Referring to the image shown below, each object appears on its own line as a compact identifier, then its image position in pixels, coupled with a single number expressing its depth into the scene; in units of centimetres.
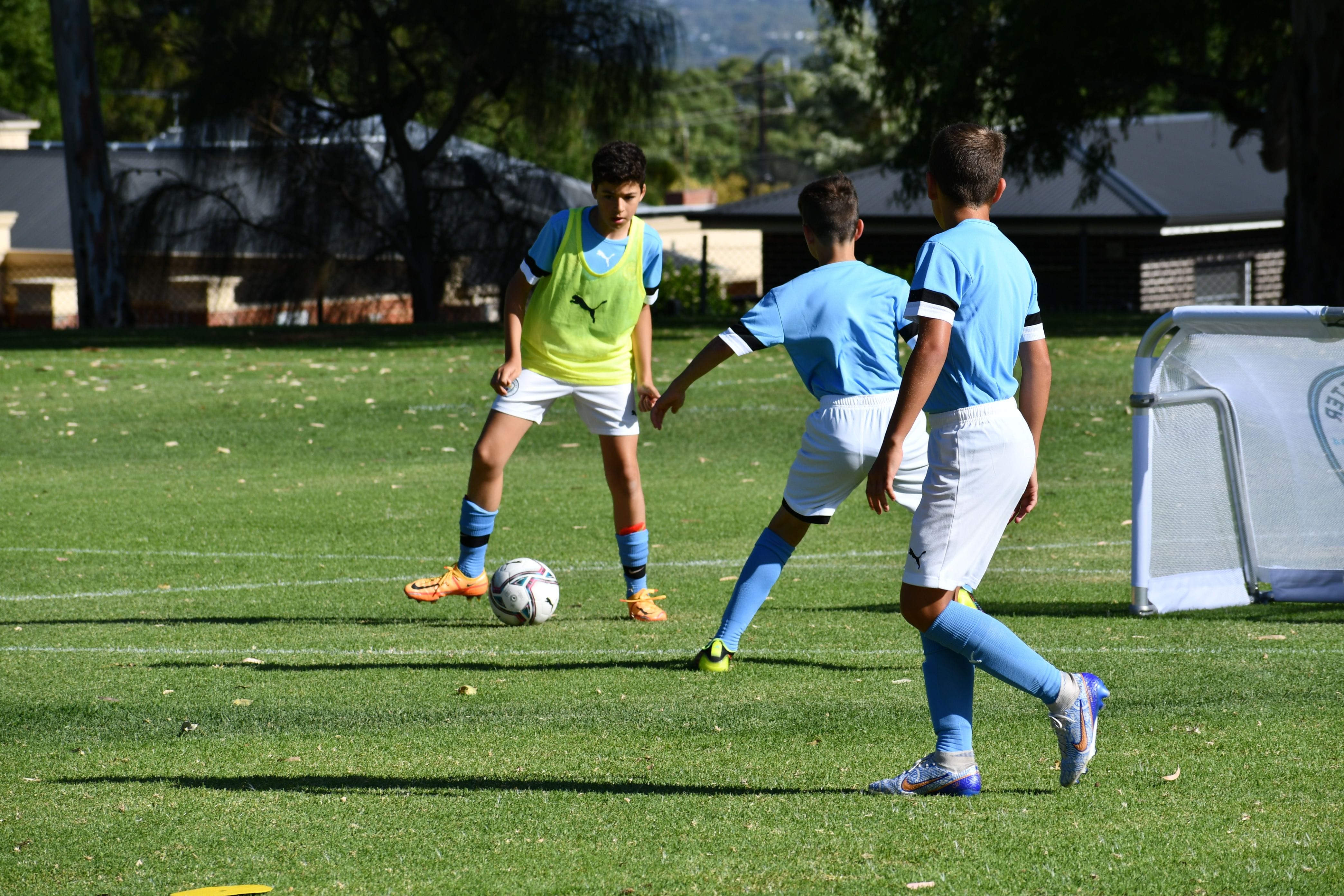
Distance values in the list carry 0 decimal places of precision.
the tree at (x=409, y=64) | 5169
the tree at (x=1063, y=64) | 4681
